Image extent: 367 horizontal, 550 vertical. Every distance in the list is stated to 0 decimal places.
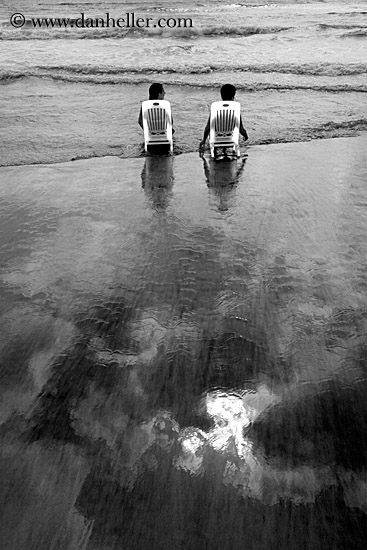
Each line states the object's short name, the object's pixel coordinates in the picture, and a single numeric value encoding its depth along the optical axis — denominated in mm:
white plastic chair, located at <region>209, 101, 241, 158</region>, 8938
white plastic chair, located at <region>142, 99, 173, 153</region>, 9062
